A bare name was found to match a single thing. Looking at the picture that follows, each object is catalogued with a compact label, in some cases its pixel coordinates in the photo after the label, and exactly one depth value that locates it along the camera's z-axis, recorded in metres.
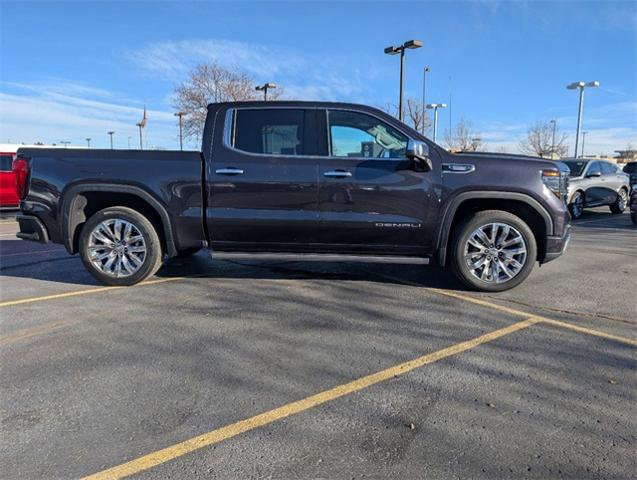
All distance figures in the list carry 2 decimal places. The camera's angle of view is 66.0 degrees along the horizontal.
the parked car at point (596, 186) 13.40
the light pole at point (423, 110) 30.39
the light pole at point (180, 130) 32.16
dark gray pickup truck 5.03
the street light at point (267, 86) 25.16
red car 15.45
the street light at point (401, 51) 19.65
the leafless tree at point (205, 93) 32.25
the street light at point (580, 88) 27.52
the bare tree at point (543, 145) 47.42
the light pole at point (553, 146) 46.05
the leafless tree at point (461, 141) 42.58
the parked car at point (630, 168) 15.35
